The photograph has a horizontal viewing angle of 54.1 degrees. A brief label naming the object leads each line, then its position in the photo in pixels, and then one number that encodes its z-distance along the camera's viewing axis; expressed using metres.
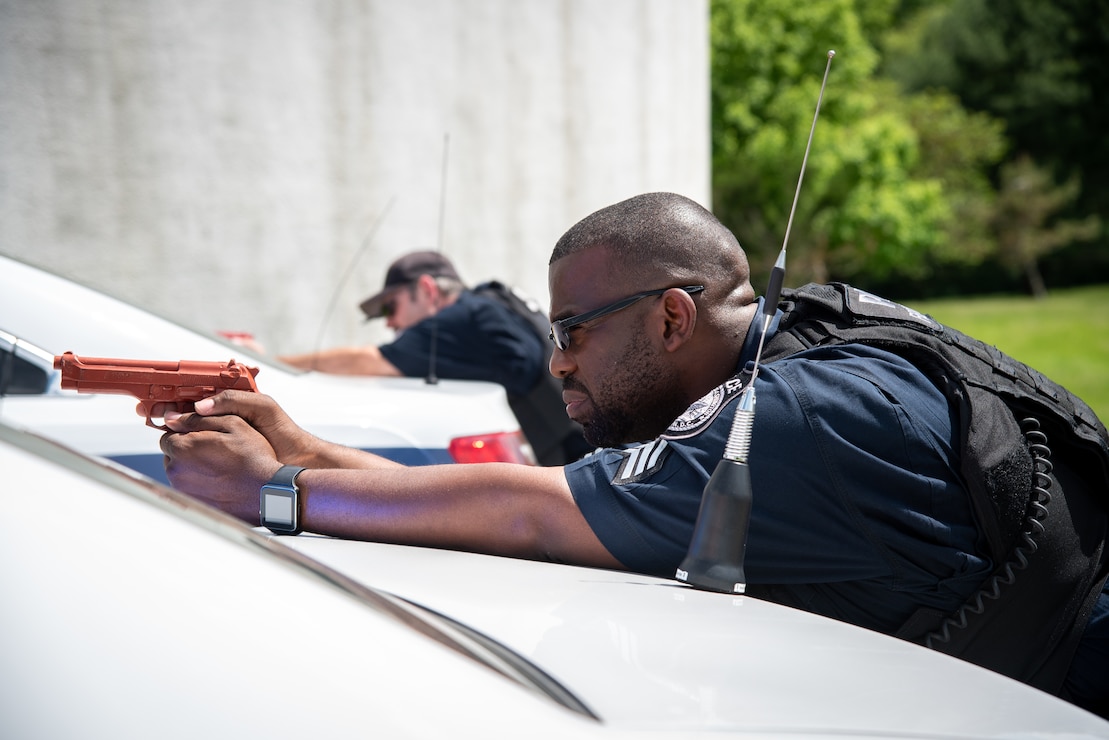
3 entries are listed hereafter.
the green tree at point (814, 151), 28.91
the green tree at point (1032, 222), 36.78
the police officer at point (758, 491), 1.83
